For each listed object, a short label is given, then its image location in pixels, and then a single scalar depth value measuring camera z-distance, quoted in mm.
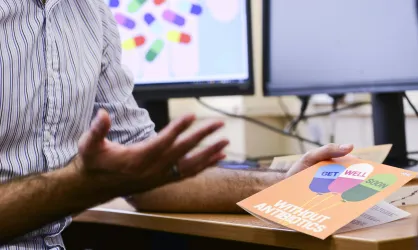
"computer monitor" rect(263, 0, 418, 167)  2059
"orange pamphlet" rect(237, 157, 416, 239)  1591
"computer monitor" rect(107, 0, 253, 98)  2342
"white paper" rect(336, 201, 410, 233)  1602
